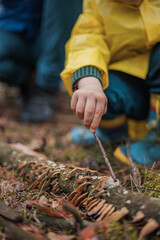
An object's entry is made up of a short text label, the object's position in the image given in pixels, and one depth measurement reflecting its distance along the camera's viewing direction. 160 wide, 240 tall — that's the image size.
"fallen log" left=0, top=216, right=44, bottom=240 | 0.54
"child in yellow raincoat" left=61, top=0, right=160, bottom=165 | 0.76
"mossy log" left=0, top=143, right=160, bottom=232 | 0.57
